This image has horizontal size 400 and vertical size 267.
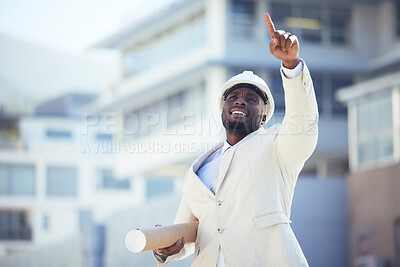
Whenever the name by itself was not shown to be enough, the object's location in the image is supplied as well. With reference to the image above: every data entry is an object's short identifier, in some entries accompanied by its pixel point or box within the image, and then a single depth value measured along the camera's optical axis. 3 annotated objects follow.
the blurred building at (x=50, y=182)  59.34
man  4.36
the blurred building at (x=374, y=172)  19.12
